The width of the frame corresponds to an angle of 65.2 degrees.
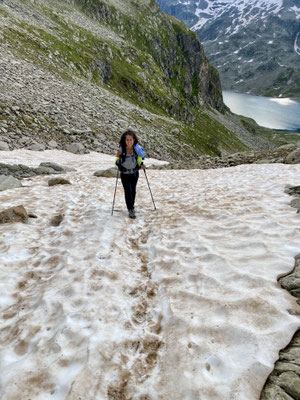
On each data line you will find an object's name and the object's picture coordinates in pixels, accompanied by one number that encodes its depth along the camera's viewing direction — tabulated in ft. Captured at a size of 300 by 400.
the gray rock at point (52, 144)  79.24
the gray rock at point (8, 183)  38.04
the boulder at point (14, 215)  25.79
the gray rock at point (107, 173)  52.90
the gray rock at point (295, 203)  27.32
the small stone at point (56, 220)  27.82
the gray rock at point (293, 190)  32.22
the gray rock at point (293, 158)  57.54
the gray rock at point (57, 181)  42.73
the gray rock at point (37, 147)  71.18
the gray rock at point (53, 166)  54.95
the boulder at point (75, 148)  82.09
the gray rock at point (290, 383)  8.94
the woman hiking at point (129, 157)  28.84
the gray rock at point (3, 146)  62.80
